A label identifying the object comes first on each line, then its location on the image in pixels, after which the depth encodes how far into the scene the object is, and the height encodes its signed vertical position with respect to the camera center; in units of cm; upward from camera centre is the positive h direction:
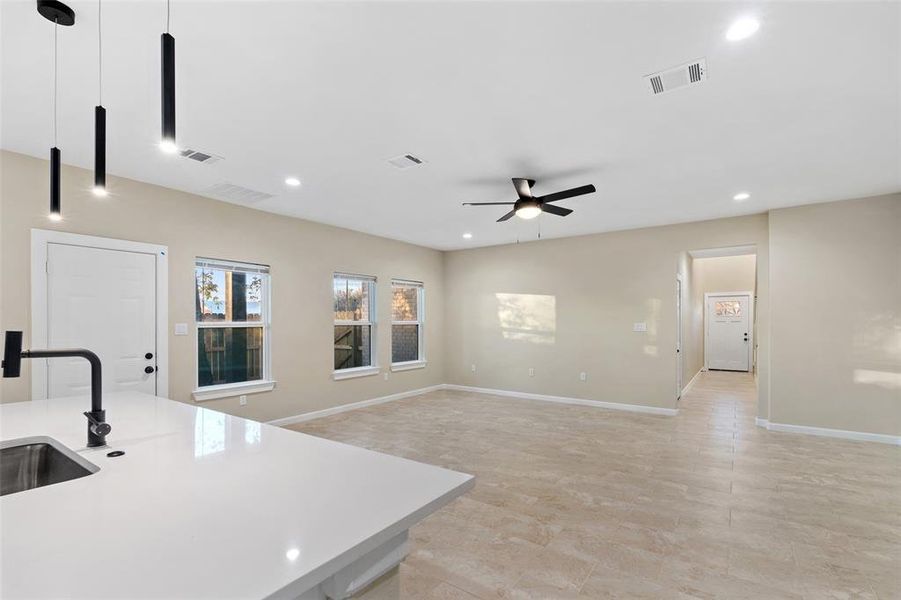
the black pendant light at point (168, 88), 128 +65
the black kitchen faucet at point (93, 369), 139 -23
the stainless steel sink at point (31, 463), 164 -64
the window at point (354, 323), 636 -35
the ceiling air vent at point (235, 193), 435 +114
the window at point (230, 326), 474 -30
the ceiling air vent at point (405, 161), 356 +119
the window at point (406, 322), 744 -39
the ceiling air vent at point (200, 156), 342 +119
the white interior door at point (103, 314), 359 -12
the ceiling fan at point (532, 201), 375 +94
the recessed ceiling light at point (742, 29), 196 +127
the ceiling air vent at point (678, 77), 230 +125
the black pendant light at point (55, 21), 183 +126
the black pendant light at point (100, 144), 167 +62
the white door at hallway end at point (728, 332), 1074 -84
